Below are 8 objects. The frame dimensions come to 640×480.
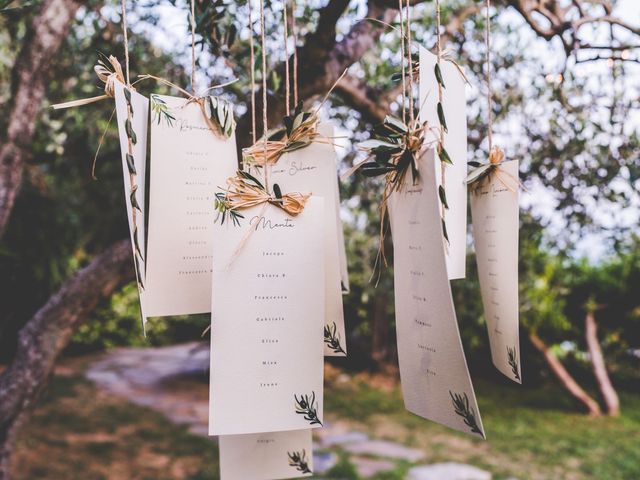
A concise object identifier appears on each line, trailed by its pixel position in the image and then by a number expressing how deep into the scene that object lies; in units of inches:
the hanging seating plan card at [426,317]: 24.5
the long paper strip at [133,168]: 27.3
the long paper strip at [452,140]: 27.6
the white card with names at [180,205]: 30.0
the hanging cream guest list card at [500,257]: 29.2
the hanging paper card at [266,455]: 31.2
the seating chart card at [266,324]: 26.8
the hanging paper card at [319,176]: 32.3
